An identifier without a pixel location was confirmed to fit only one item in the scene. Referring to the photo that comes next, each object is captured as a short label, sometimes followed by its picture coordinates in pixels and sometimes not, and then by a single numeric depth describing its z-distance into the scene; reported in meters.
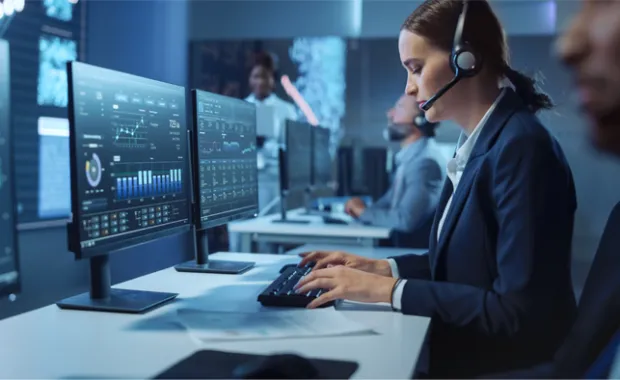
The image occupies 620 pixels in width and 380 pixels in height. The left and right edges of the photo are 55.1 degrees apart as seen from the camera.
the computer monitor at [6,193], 1.30
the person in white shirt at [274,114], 3.93
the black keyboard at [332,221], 3.08
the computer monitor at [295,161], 2.99
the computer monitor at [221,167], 1.53
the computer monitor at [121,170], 1.08
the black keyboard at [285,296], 1.24
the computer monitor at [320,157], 3.49
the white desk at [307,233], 2.86
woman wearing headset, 1.03
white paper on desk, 1.03
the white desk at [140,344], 0.88
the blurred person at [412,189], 2.87
